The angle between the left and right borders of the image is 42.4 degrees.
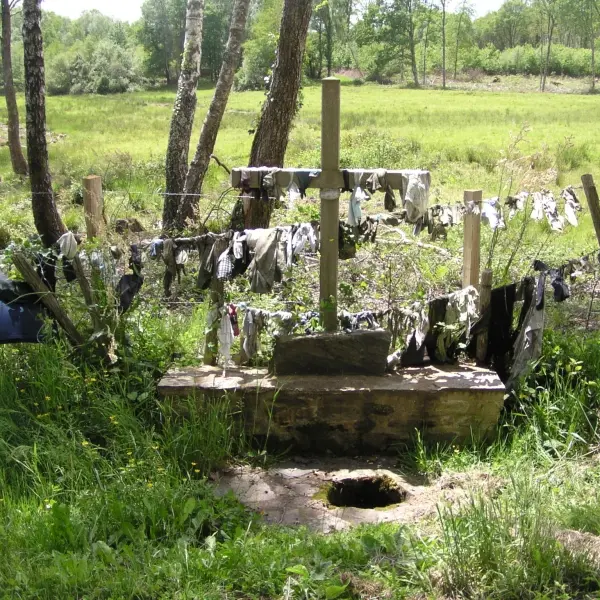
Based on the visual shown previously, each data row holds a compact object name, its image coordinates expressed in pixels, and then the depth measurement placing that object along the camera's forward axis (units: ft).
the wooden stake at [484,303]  18.72
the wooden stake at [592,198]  19.40
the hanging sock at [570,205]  20.08
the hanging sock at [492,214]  19.10
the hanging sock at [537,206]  19.63
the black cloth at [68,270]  18.35
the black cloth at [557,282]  18.28
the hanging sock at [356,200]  17.76
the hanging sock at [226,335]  18.16
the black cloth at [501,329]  19.24
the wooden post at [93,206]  18.69
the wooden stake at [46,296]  17.70
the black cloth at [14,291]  18.12
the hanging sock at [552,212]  19.53
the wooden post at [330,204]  17.66
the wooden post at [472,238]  18.99
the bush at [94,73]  200.03
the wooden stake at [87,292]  18.13
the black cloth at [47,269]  18.30
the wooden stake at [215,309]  18.02
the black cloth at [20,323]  17.94
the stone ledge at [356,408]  17.61
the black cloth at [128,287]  18.08
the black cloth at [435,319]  18.93
